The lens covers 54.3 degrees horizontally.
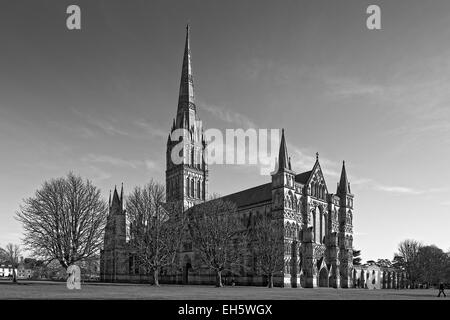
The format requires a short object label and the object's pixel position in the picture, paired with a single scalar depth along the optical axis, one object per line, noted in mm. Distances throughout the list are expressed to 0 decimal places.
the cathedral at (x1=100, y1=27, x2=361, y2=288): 78750
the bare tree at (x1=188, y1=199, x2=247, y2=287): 67125
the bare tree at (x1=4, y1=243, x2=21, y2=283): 128550
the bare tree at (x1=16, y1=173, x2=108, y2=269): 53531
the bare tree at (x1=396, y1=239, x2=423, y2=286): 119875
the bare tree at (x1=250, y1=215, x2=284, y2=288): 71812
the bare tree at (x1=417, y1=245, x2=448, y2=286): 117812
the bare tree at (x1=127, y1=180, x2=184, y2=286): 65562
